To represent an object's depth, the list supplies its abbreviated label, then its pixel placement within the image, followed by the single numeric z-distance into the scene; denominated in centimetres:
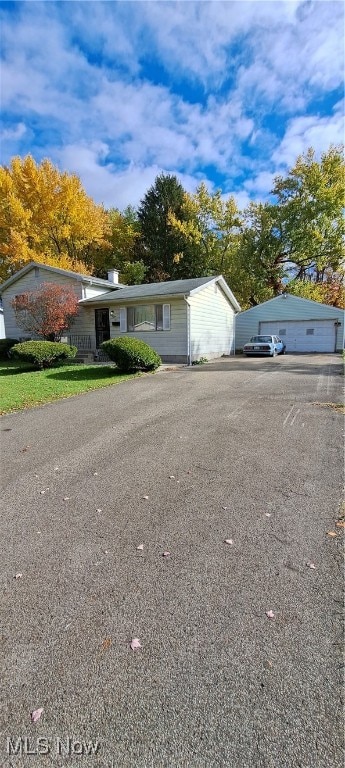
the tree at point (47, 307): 1466
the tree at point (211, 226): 2975
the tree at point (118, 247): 3011
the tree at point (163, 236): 2997
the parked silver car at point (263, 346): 1875
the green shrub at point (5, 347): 1697
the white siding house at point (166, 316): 1501
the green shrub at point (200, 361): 1544
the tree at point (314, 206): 2732
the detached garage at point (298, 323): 2125
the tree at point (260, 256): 2845
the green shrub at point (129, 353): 1130
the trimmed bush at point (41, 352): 1245
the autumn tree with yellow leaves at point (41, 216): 2448
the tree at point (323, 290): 2773
